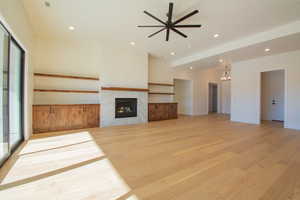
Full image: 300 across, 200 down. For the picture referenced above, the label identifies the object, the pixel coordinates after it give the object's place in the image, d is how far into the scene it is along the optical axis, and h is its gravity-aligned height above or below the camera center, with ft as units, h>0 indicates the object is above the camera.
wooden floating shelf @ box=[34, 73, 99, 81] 14.85 +2.46
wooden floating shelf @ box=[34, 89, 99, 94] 14.80 +0.80
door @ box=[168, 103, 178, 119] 23.95 -2.07
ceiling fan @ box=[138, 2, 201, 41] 10.11 +5.92
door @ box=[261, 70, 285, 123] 22.22 +0.45
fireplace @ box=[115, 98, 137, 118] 18.32 -1.28
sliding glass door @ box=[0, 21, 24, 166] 7.55 +0.20
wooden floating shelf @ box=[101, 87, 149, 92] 17.22 +1.21
